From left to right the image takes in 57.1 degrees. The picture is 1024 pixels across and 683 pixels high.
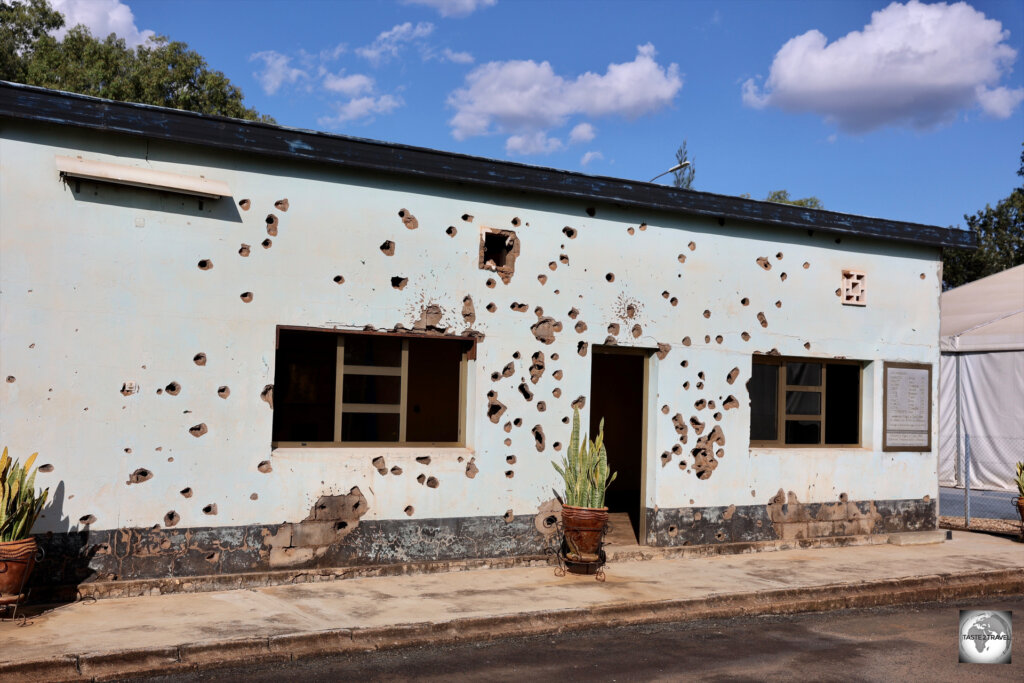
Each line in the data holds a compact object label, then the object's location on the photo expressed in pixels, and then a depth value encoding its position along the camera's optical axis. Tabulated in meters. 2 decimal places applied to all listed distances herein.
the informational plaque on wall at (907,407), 12.96
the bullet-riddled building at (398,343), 8.02
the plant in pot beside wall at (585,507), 9.73
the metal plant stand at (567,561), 9.81
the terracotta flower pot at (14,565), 6.92
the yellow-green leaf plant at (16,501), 7.10
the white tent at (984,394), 19.23
